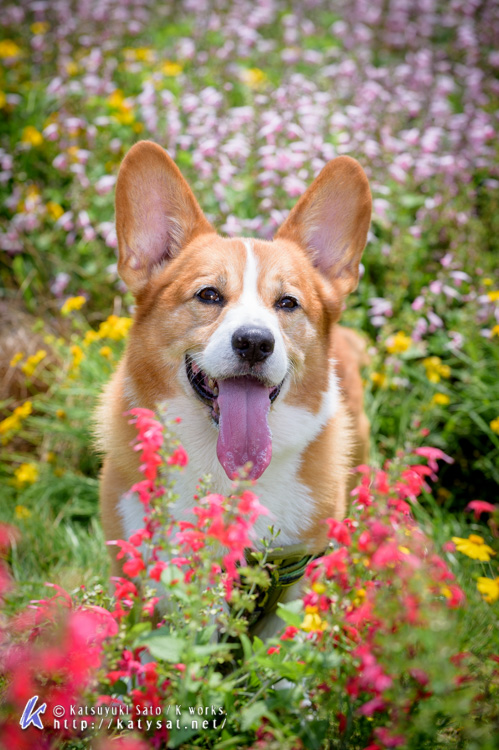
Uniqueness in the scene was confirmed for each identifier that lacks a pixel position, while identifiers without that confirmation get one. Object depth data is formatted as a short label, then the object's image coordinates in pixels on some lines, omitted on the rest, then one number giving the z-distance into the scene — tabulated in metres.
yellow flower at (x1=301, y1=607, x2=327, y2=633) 1.46
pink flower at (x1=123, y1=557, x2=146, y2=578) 1.43
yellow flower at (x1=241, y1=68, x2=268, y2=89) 5.38
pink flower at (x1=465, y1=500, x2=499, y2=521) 3.19
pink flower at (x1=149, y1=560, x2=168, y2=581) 1.44
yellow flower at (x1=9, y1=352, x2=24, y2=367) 3.60
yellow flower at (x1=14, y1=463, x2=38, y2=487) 3.35
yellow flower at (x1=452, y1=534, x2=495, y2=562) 1.97
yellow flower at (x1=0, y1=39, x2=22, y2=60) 5.58
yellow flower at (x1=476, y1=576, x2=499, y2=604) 1.64
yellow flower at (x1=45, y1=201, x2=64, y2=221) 4.53
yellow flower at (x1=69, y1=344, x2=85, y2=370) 3.52
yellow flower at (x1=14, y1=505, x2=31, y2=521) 3.16
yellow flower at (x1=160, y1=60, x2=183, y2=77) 5.44
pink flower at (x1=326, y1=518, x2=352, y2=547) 1.46
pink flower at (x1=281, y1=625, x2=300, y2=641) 1.52
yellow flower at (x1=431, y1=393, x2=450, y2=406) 3.46
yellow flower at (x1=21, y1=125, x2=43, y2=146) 4.79
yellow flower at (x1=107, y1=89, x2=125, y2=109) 4.83
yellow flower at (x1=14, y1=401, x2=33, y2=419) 3.46
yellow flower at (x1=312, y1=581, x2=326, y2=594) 1.42
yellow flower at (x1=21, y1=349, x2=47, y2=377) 3.58
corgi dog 2.18
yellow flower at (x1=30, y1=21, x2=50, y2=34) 5.90
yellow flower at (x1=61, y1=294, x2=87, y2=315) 3.56
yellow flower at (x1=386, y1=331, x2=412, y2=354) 3.48
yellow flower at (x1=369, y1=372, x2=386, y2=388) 3.71
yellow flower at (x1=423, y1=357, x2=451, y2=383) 3.53
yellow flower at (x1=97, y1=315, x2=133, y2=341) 3.49
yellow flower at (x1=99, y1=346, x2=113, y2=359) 3.53
